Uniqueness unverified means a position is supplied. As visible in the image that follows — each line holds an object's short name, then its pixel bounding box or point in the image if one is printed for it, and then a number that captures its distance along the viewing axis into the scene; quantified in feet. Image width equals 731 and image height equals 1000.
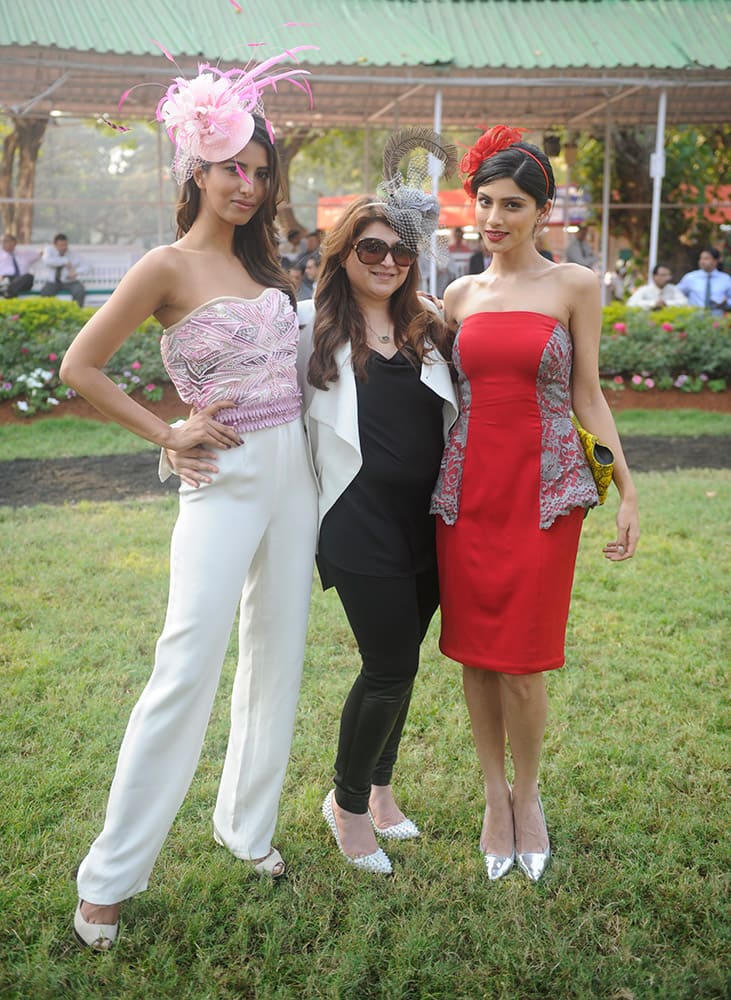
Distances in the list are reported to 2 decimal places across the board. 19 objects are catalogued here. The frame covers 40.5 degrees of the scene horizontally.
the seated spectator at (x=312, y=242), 42.86
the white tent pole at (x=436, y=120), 40.61
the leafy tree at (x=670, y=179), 58.59
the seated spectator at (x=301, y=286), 30.18
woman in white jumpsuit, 8.47
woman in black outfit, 9.13
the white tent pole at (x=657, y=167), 44.01
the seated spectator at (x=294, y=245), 42.55
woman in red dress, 9.27
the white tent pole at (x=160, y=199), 52.29
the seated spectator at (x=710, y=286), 44.19
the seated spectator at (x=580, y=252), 52.75
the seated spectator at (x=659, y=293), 43.42
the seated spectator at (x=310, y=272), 35.70
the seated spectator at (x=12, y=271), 49.19
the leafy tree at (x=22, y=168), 66.54
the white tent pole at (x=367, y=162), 55.83
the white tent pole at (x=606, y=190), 55.62
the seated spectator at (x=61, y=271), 50.67
